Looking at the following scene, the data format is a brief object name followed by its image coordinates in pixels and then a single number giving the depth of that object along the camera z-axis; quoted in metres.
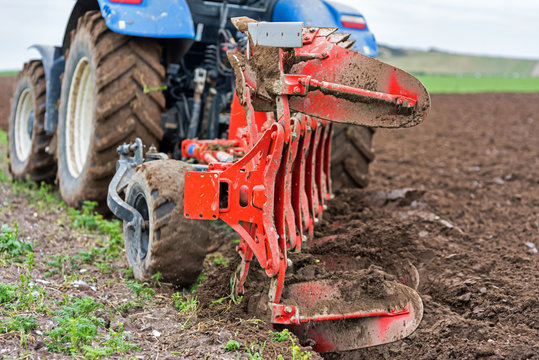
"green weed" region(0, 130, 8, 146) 10.30
